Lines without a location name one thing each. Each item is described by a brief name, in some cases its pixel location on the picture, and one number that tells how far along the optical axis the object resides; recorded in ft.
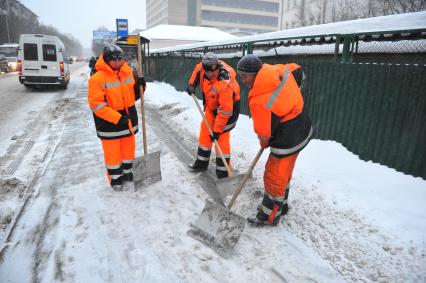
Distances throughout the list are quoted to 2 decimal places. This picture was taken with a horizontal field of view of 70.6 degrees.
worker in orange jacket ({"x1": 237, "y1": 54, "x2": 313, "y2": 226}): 8.88
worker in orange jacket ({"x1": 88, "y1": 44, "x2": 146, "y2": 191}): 11.40
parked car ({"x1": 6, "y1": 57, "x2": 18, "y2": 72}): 81.58
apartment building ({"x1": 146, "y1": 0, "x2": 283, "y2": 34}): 245.45
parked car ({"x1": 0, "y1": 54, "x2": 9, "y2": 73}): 77.05
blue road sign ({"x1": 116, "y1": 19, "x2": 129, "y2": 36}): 58.70
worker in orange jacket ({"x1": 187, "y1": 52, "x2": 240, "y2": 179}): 12.48
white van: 42.22
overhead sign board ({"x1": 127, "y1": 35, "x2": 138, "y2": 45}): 44.55
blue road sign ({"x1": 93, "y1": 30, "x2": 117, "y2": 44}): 156.46
